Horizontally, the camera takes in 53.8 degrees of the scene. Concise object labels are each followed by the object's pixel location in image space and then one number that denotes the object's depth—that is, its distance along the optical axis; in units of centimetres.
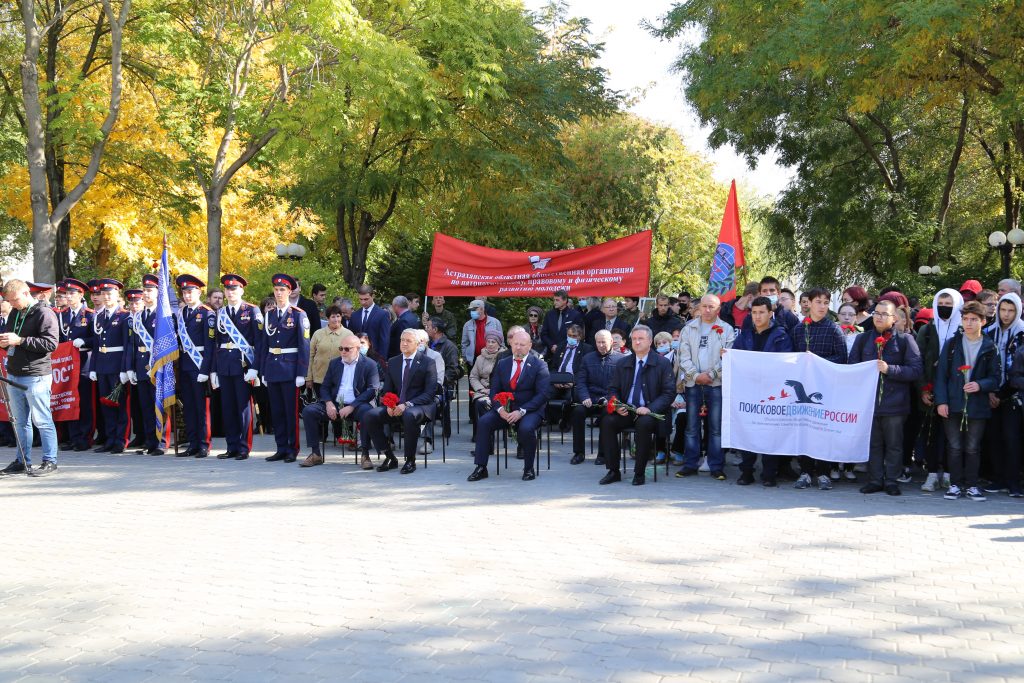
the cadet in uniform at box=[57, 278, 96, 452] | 1331
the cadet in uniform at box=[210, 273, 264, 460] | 1233
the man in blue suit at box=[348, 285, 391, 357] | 1387
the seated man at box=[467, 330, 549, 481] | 1074
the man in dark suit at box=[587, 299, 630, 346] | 1428
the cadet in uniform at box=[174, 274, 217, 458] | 1255
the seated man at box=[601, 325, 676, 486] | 1041
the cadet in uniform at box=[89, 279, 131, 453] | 1305
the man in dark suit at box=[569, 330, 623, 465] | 1147
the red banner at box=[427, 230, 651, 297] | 1324
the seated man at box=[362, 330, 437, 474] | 1121
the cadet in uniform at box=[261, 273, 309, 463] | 1208
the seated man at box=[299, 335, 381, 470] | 1159
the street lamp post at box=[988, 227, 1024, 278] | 2447
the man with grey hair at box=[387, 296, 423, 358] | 1442
